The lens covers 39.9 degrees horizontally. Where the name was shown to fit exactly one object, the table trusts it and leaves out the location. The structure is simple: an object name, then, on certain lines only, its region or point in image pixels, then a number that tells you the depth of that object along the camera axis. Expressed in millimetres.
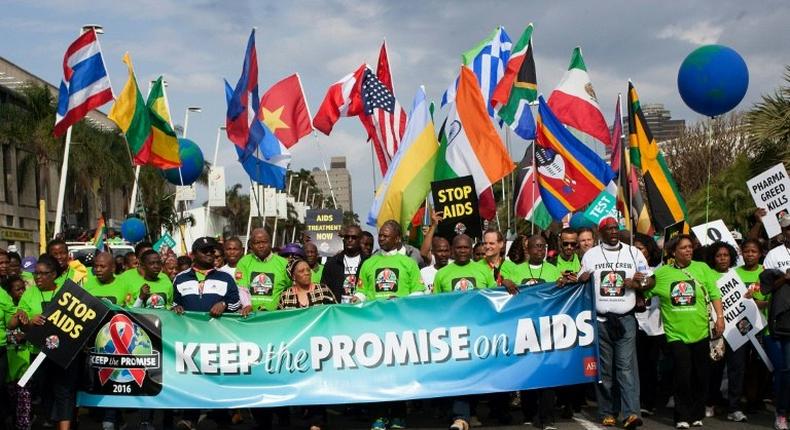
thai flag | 18844
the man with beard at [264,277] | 11547
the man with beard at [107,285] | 10844
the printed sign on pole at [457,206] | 13805
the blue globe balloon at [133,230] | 26578
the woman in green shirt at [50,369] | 9992
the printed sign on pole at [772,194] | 13359
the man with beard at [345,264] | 12477
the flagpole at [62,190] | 21597
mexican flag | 17547
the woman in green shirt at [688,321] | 10617
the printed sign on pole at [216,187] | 38844
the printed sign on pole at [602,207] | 16812
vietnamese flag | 20453
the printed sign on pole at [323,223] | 35162
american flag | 19688
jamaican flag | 14891
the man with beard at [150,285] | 10930
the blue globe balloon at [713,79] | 15039
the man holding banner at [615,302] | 10297
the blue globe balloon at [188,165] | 27031
